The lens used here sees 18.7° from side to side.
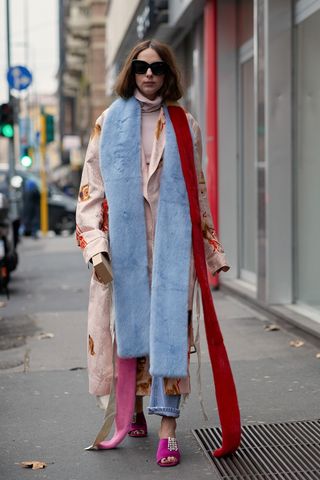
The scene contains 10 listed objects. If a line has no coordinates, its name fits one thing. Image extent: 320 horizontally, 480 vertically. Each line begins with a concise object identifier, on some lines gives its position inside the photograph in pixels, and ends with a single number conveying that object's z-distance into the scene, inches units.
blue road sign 844.0
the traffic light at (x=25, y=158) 979.3
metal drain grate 170.4
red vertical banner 439.8
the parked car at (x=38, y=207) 986.7
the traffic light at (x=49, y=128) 1049.2
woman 175.8
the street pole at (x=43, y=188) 1028.5
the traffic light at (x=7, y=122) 753.6
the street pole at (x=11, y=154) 803.7
